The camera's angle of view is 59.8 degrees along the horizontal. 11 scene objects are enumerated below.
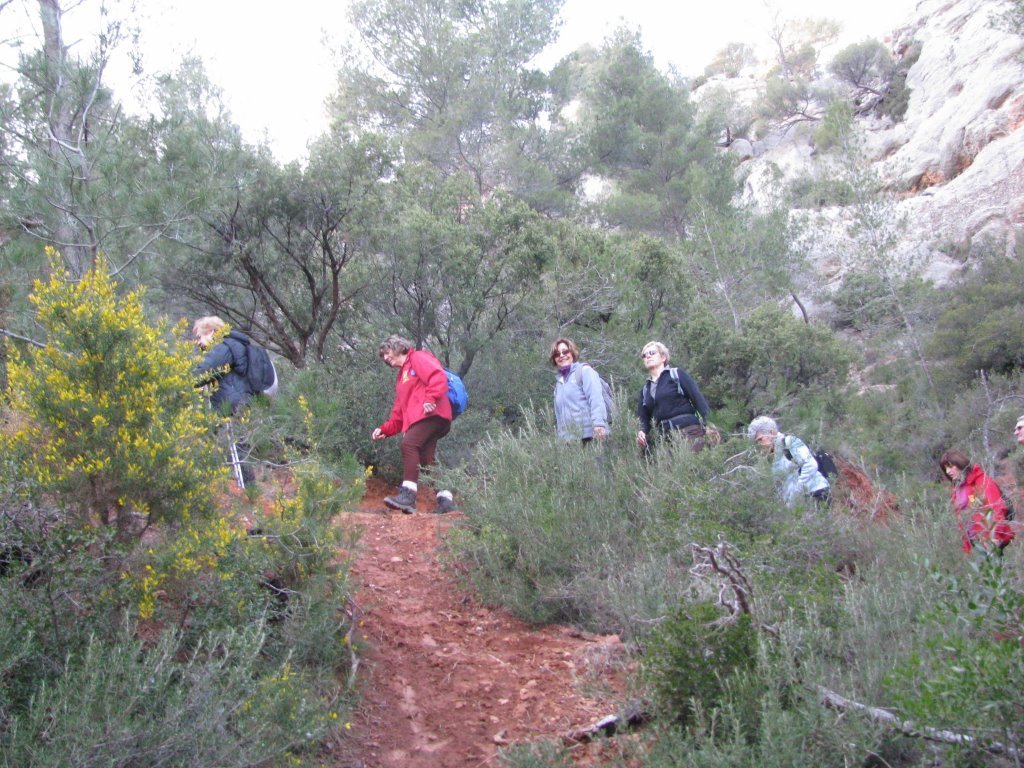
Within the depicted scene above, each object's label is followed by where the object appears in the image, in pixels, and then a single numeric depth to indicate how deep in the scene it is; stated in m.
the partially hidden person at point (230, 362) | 5.88
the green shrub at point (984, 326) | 12.42
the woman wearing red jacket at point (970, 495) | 4.39
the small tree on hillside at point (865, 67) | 33.91
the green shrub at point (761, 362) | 10.00
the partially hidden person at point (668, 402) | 6.39
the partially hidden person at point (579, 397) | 6.55
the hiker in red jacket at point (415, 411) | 7.05
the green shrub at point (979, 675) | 2.38
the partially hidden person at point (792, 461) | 5.41
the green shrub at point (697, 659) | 3.09
